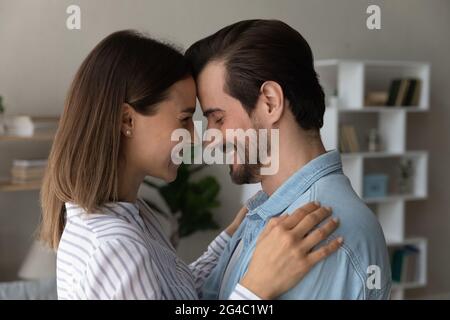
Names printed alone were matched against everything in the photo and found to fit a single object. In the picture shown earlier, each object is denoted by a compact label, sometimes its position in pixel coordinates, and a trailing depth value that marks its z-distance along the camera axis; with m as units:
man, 0.64
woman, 0.60
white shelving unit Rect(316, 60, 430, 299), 2.67
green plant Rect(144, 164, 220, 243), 2.15
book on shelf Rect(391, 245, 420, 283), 2.91
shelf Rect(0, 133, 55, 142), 2.08
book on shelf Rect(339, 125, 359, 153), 2.70
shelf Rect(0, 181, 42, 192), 1.71
